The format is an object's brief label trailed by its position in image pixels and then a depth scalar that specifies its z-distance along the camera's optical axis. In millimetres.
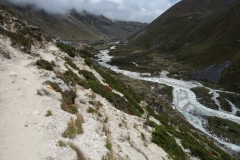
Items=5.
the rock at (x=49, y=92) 14383
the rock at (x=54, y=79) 16375
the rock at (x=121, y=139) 14309
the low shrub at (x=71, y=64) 25209
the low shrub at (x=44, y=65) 19628
